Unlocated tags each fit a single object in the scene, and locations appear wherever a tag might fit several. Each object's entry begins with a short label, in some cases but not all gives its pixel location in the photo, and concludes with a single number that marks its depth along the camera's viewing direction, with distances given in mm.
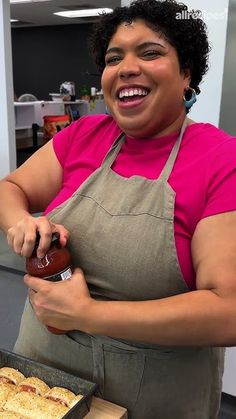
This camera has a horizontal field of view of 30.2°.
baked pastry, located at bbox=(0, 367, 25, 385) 956
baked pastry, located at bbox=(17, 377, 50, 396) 927
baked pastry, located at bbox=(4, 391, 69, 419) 868
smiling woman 802
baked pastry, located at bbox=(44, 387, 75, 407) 893
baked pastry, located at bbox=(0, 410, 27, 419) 871
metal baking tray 870
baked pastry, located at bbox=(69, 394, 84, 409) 879
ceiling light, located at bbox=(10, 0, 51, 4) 8866
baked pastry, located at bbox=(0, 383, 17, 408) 912
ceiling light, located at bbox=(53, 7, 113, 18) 9828
